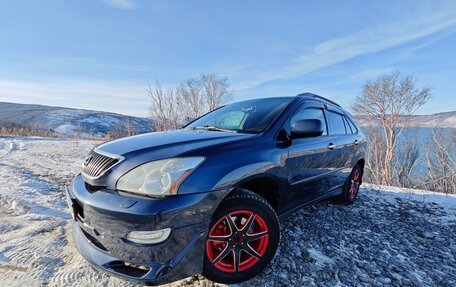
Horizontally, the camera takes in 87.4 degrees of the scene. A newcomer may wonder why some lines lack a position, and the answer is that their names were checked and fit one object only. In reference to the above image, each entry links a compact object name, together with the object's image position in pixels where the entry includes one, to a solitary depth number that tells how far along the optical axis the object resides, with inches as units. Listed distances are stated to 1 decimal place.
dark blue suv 61.7
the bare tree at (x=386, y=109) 970.7
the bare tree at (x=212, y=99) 1034.7
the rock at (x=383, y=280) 84.7
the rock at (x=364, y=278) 85.3
